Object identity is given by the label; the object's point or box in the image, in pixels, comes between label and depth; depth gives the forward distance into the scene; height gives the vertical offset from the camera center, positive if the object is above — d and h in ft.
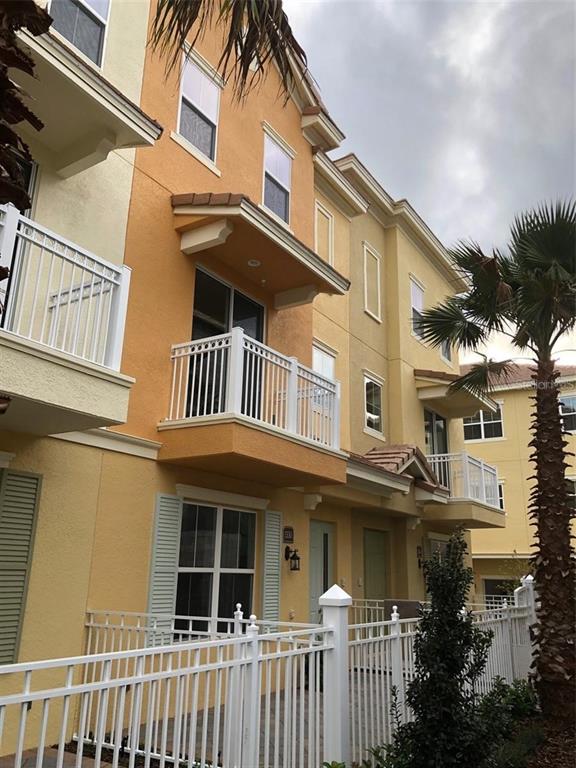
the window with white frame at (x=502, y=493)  84.49 +12.83
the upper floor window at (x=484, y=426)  87.20 +22.22
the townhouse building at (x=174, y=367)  21.56 +9.04
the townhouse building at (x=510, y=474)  82.89 +15.14
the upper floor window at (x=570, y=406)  82.12 +23.60
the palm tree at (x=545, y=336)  27.84 +12.57
